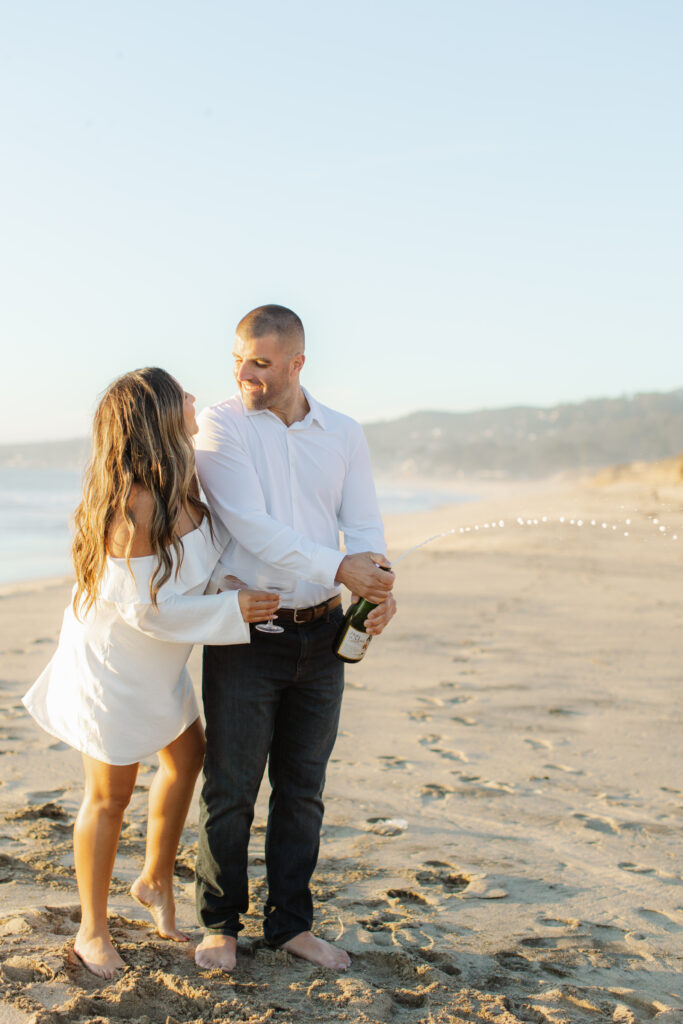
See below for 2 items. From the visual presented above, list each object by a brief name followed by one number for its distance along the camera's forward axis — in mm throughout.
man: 3189
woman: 2973
